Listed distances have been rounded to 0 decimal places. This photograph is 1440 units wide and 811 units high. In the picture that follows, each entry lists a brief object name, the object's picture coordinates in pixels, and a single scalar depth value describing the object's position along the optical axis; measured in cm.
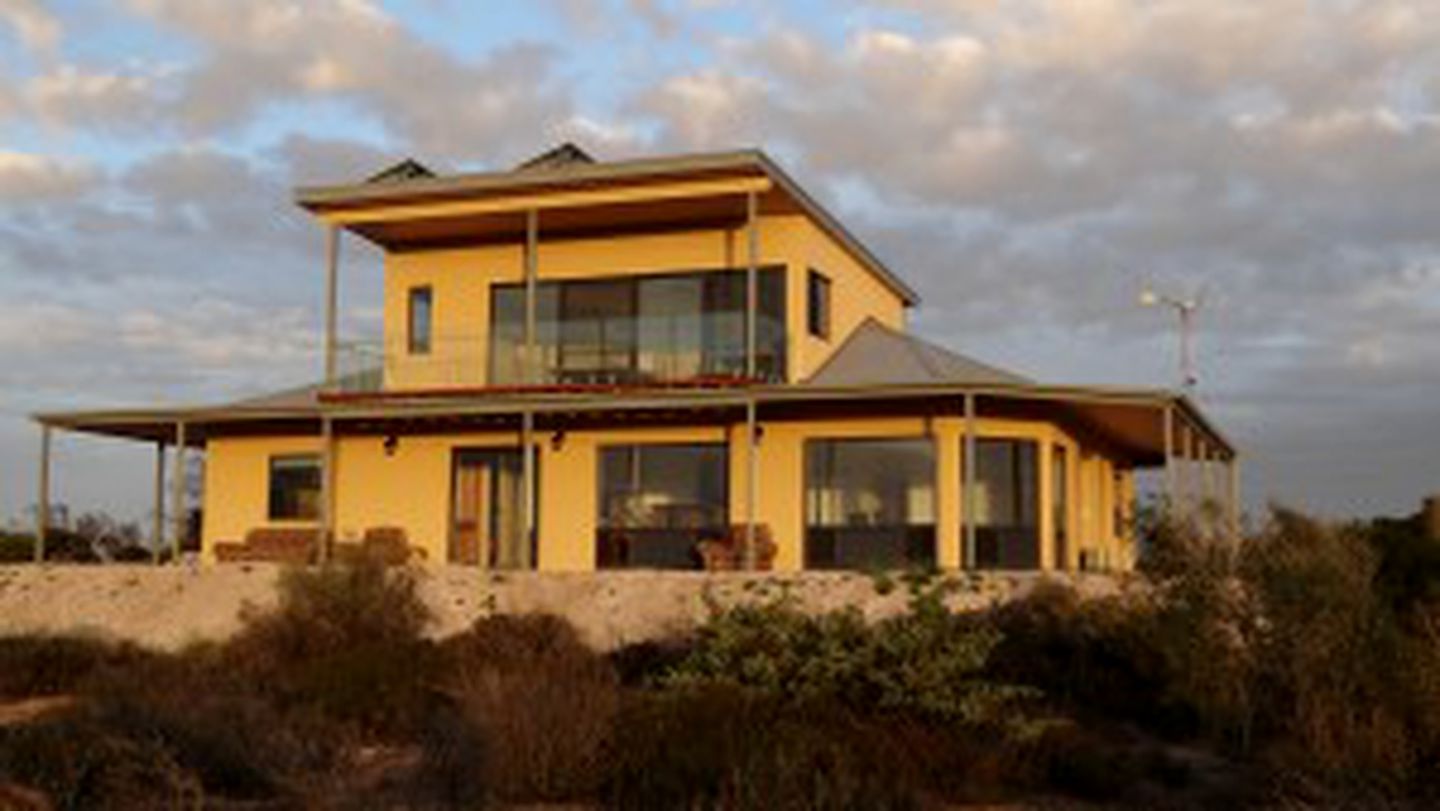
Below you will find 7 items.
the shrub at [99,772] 952
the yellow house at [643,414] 2378
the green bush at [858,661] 1280
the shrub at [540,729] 1073
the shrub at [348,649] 1491
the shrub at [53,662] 1861
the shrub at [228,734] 1087
